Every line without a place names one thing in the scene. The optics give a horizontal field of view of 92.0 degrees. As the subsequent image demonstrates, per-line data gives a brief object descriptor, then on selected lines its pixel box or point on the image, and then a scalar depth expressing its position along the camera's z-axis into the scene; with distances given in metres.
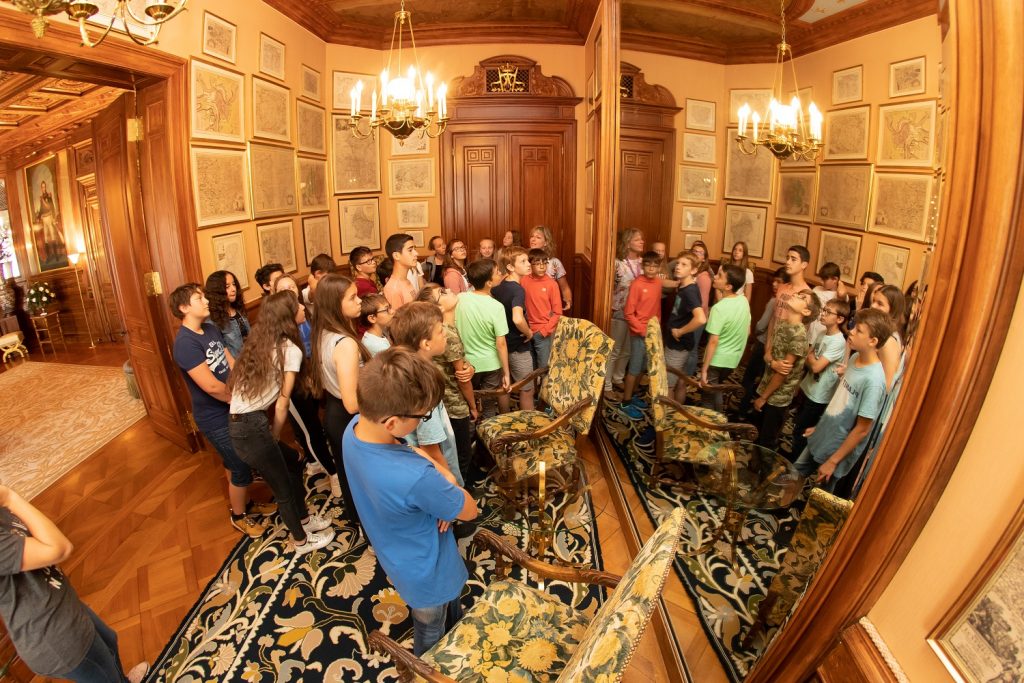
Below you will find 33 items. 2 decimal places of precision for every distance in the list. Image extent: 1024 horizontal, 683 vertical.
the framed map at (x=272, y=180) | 4.42
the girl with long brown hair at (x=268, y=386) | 2.52
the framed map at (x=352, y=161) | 5.84
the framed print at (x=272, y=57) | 4.40
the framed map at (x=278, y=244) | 4.62
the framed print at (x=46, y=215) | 8.77
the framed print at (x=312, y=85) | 5.18
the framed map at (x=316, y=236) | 5.41
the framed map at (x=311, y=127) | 5.11
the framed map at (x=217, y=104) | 3.68
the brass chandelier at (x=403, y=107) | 3.61
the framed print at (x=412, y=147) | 6.34
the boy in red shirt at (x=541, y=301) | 4.15
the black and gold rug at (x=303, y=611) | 2.25
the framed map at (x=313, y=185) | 5.28
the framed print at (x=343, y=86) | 5.72
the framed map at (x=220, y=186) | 3.79
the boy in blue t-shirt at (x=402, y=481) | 1.49
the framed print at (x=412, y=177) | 6.43
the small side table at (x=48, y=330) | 7.91
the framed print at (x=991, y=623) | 0.86
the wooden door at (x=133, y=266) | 3.79
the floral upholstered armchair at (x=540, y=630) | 1.11
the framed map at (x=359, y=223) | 6.05
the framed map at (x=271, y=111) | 4.36
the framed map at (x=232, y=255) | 4.03
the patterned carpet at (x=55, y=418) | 4.16
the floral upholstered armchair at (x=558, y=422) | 2.93
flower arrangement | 7.89
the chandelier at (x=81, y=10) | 1.84
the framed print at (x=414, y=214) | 6.53
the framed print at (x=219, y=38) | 3.73
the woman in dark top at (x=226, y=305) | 3.43
